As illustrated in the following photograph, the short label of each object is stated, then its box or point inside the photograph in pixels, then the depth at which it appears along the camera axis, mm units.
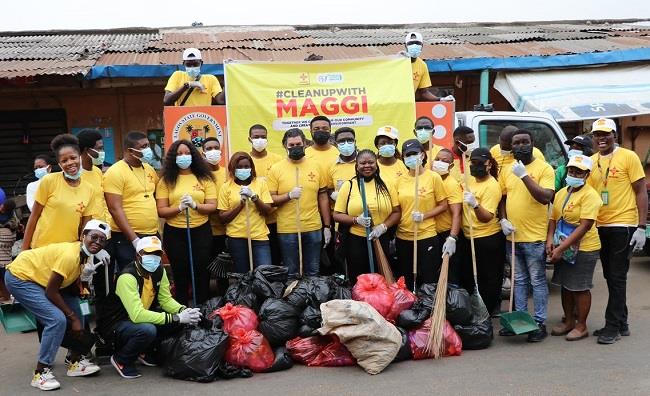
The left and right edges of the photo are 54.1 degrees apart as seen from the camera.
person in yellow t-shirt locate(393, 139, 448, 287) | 5852
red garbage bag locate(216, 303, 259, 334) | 5255
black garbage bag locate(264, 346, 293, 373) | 5172
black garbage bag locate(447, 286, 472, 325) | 5449
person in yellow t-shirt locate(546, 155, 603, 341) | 5434
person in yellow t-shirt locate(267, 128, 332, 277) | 6223
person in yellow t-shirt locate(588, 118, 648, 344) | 5590
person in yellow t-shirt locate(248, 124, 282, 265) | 6410
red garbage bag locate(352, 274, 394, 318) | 5371
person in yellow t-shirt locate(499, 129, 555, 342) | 5633
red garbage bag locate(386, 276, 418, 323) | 5395
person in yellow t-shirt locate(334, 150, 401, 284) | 5824
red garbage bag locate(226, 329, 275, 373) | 5090
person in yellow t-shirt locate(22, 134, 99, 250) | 5082
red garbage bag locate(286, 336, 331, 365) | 5277
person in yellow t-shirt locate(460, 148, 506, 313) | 5758
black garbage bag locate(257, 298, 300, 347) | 5309
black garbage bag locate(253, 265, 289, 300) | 5570
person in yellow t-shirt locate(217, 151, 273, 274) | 6000
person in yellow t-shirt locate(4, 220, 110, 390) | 4809
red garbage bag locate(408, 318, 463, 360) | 5297
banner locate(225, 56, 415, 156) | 7242
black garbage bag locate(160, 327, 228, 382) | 4941
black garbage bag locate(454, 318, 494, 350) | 5484
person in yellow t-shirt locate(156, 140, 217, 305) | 5871
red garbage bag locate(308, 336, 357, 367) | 5184
